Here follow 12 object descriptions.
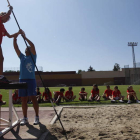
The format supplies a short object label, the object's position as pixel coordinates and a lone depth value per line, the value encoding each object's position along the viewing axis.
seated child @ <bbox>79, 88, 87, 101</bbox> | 9.40
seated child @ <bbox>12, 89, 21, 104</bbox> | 8.70
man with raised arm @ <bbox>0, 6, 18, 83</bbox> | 3.76
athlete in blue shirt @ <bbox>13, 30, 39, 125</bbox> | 3.91
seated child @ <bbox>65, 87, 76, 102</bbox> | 9.40
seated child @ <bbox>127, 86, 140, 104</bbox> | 8.13
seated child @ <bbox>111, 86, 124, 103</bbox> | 8.53
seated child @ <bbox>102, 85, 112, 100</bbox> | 9.42
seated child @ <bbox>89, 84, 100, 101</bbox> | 8.96
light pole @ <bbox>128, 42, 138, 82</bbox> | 45.17
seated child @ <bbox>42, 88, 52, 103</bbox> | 8.99
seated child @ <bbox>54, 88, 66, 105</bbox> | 8.17
